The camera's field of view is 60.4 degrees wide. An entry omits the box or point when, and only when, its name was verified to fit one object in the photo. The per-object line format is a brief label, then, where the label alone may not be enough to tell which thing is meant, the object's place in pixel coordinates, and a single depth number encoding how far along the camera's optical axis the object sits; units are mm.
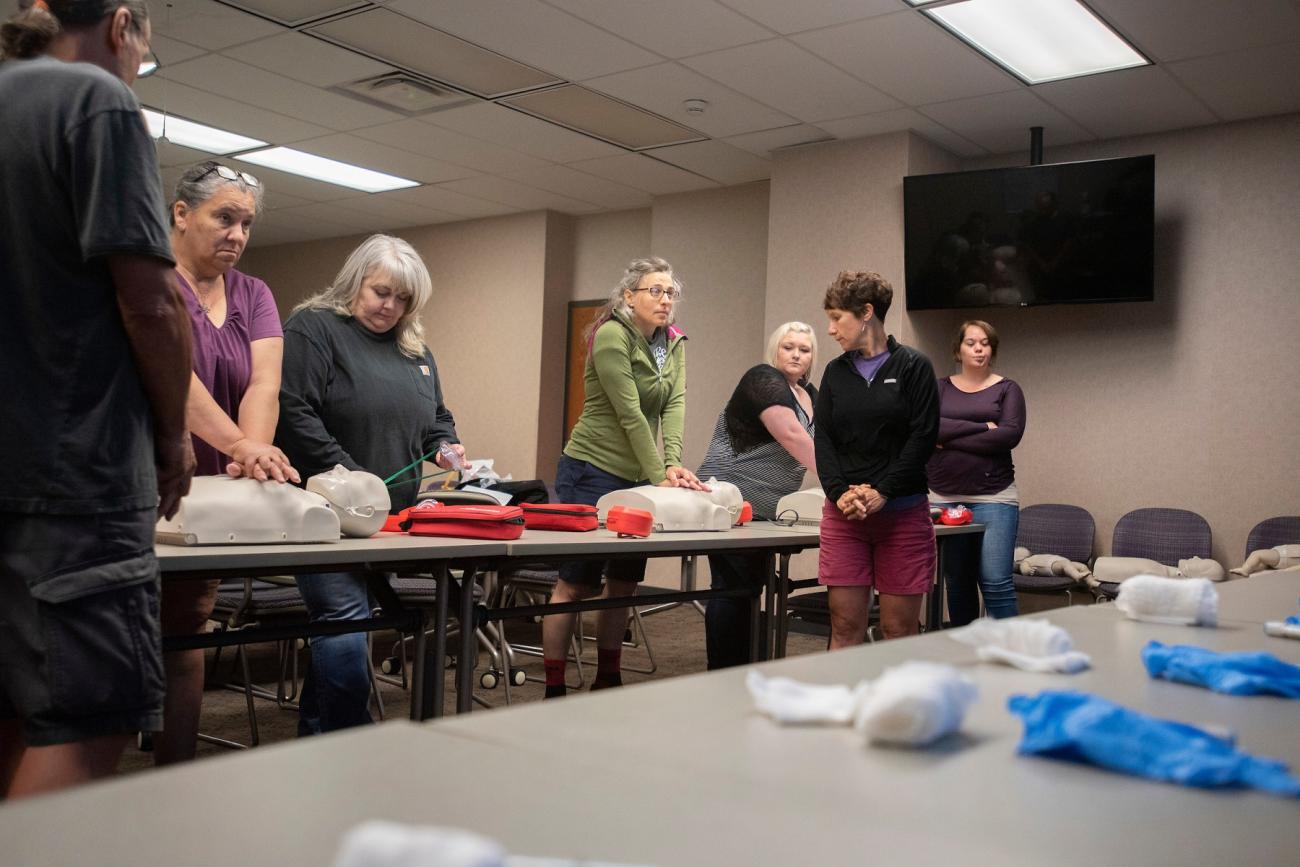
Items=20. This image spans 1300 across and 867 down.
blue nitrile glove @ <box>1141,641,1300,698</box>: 1032
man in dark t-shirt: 1313
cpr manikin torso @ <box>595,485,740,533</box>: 3066
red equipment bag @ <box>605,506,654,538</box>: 2854
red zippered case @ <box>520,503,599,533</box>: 2889
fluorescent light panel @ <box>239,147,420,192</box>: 7012
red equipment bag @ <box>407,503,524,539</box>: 2457
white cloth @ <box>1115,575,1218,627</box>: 1463
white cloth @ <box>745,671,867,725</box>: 852
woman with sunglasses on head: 2135
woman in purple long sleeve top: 4355
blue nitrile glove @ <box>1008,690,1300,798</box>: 729
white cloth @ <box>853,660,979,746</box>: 793
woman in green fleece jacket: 3404
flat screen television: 5534
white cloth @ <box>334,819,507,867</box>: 420
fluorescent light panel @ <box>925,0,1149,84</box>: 4504
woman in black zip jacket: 3082
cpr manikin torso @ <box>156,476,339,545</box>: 2031
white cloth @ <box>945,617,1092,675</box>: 1110
